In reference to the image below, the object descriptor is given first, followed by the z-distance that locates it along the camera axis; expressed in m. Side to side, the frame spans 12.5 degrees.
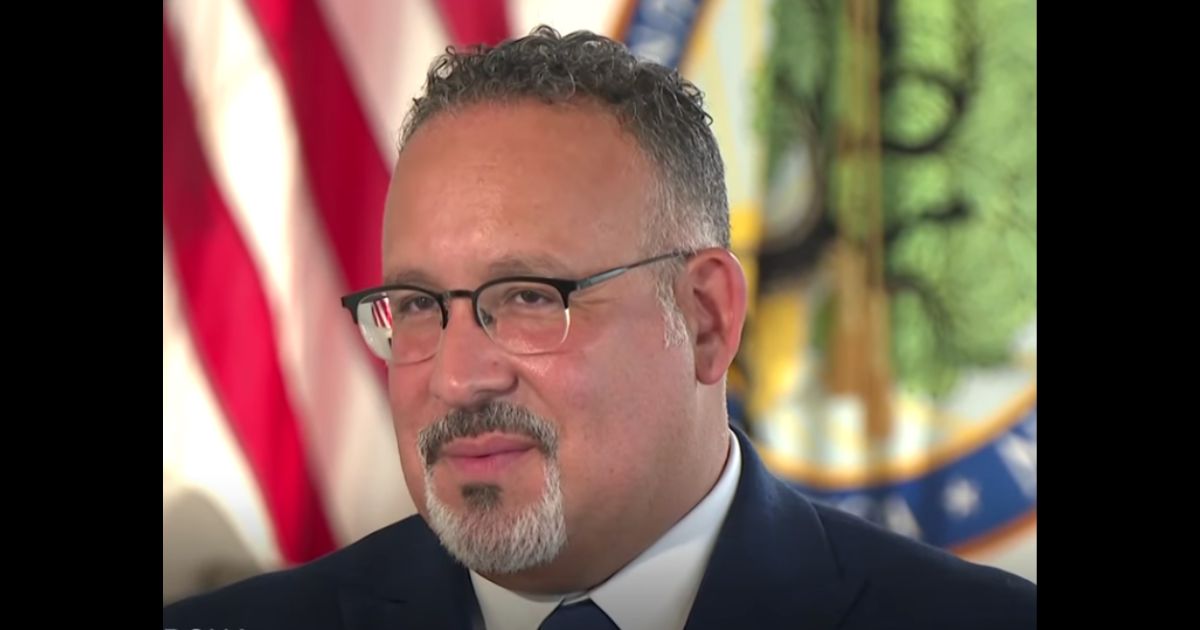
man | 2.47
